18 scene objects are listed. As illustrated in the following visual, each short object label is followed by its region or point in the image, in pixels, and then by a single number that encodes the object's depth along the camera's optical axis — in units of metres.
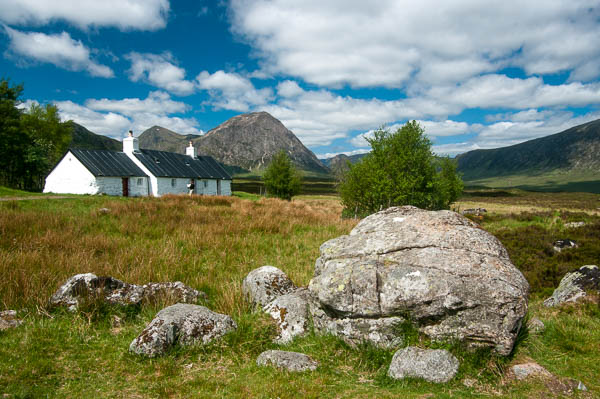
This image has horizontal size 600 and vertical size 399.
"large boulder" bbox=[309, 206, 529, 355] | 4.71
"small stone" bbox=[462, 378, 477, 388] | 4.28
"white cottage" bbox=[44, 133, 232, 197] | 39.66
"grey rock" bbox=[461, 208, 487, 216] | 46.24
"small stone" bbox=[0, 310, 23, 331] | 5.23
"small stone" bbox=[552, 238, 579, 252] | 15.79
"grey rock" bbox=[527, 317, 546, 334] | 5.73
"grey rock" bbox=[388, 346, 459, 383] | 4.31
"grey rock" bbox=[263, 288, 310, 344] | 5.78
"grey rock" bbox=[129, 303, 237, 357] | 4.84
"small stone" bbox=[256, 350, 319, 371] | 4.63
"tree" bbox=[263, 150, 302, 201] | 47.22
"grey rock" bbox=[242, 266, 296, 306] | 6.86
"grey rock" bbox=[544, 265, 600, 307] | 8.69
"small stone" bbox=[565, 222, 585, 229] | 24.99
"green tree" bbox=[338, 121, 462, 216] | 23.03
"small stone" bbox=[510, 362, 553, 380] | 4.38
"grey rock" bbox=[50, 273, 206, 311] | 6.05
